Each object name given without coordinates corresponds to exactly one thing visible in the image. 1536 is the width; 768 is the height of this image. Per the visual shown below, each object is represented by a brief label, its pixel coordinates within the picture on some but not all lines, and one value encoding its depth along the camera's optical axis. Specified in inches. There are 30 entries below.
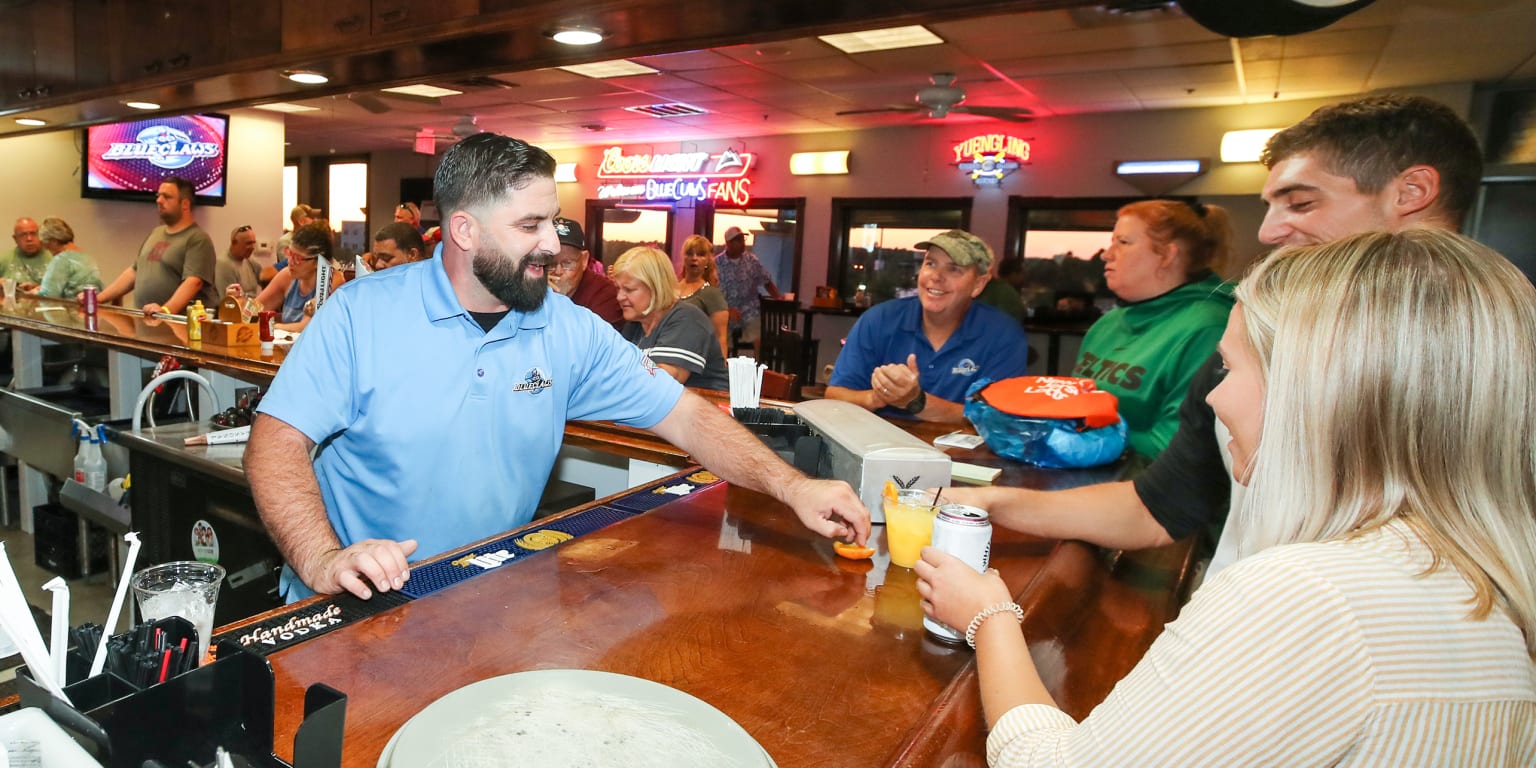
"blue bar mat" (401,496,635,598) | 48.9
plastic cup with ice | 42.4
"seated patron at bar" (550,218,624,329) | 167.8
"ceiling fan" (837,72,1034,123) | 260.7
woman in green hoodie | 90.7
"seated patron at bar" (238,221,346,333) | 215.9
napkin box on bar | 61.3
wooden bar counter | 36.1
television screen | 325.1
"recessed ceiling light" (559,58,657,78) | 266.5
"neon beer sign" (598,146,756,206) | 423.8
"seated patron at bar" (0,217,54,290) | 285.7
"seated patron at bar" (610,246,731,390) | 147.9
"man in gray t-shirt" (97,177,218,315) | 241.6
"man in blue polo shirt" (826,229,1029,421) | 128.4
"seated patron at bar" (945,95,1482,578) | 62.0
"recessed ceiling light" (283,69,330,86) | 155.4
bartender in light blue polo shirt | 65.8
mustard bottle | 163.5
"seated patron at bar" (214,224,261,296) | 265.4
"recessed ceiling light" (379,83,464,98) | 301.5
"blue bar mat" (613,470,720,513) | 66.6
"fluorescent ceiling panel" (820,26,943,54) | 213.9
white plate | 29.0
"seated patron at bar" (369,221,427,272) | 208.2
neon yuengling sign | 343.6
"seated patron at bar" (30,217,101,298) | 262.1
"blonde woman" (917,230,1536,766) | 27.7
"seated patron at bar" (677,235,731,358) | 215.2
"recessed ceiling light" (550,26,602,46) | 111.1
